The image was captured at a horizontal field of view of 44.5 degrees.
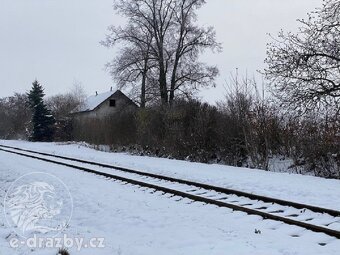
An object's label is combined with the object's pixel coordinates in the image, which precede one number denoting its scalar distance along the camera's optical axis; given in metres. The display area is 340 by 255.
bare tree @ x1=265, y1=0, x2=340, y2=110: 17.23
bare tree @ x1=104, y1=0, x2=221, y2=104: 41.47
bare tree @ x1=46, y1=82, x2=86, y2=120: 63.84
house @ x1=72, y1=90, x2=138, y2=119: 62.07
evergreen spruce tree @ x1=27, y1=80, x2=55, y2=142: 51.44
